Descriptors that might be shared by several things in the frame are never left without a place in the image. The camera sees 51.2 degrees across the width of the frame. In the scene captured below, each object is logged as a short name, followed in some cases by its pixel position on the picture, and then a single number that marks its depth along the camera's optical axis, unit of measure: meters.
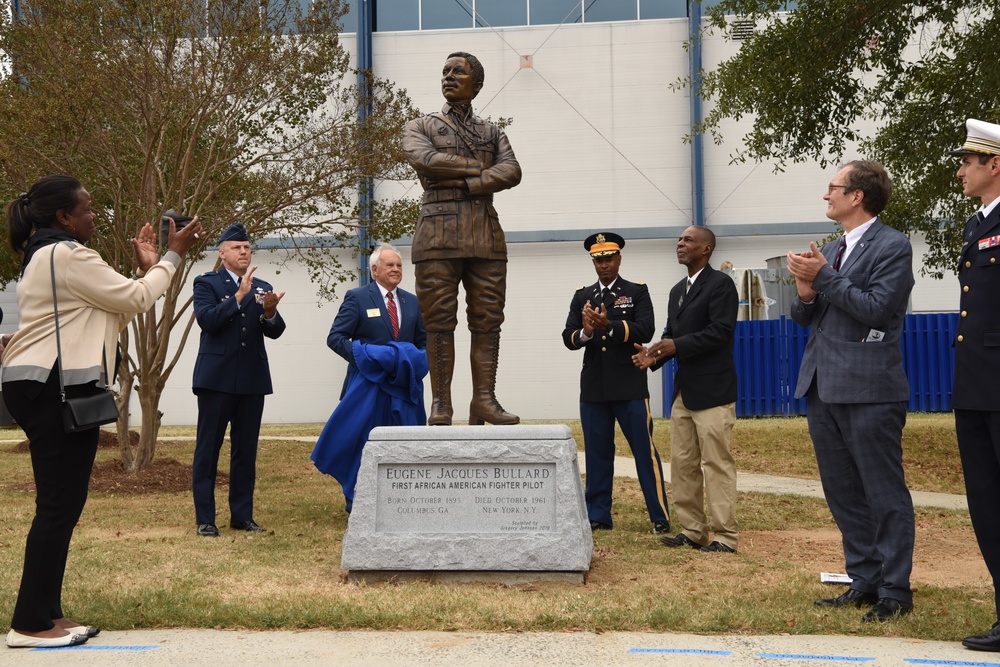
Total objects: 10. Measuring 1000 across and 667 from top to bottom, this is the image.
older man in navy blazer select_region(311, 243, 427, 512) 7.26
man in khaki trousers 6.70
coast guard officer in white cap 4.29
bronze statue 6.45
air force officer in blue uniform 7.36
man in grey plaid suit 4.73
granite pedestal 5.66
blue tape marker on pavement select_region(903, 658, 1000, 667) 3.94
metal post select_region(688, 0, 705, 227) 21.42
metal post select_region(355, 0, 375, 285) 21.94
